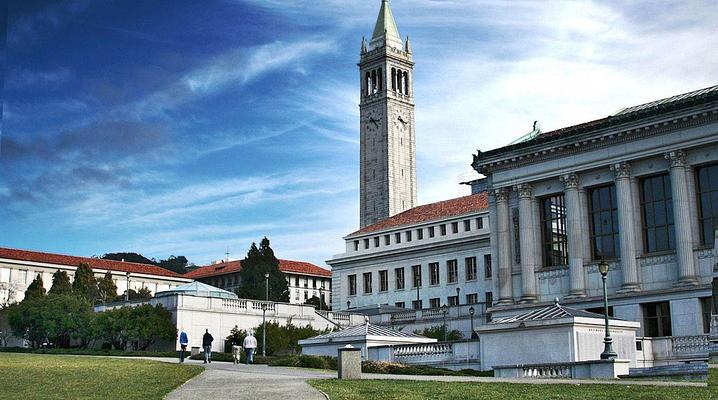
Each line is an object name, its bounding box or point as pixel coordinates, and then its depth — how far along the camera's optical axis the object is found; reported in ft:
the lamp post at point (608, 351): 111.26
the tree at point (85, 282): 349.82
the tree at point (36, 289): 331.36
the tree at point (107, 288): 366.84
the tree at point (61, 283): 344.39
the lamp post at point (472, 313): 223.90
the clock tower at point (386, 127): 474.08
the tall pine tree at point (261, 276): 332.39
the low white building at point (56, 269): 432.66
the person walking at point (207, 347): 142.51
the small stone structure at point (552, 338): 130.41
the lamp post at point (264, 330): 200.23
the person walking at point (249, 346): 143.74
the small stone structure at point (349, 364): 92.79
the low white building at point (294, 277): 490.03
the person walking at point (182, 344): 142.29
